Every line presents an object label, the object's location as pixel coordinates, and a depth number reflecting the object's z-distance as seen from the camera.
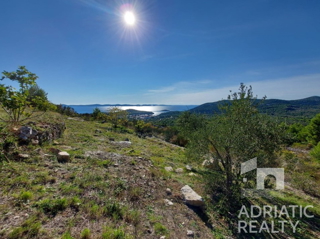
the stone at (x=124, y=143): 13.78
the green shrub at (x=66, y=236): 2.98
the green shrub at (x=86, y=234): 3.12
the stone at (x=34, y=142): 7.46
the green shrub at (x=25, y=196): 3.87
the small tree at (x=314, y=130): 31.31
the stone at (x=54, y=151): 7.40
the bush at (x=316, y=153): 12.77
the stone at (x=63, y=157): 6.82
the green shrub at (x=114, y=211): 4.06
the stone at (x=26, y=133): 7.09
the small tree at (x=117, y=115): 26.36
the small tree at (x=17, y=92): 5.71
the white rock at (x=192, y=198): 5.79
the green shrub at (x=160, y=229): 3.98
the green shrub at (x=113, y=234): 3.26
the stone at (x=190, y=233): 4.23
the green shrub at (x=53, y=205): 3.70
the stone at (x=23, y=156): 5.96
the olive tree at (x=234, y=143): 6.55
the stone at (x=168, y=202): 5.53
